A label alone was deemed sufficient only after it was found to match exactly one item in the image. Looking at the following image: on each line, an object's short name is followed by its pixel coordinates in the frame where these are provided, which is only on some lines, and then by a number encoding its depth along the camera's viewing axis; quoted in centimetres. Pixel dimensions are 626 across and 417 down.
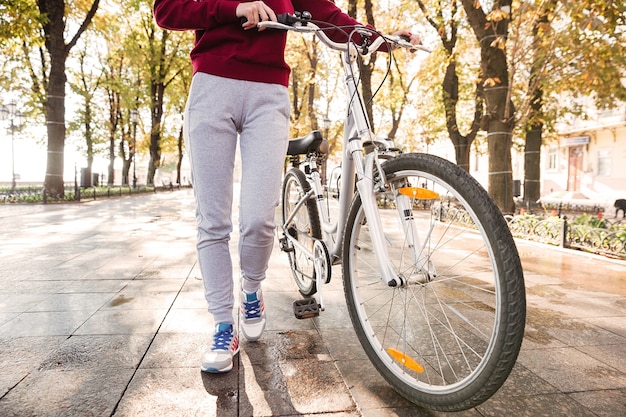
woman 199
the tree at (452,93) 1381
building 2350
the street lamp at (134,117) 2484
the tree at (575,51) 667
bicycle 132
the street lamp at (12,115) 1960
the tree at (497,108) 880
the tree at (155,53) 2367
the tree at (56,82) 1325
